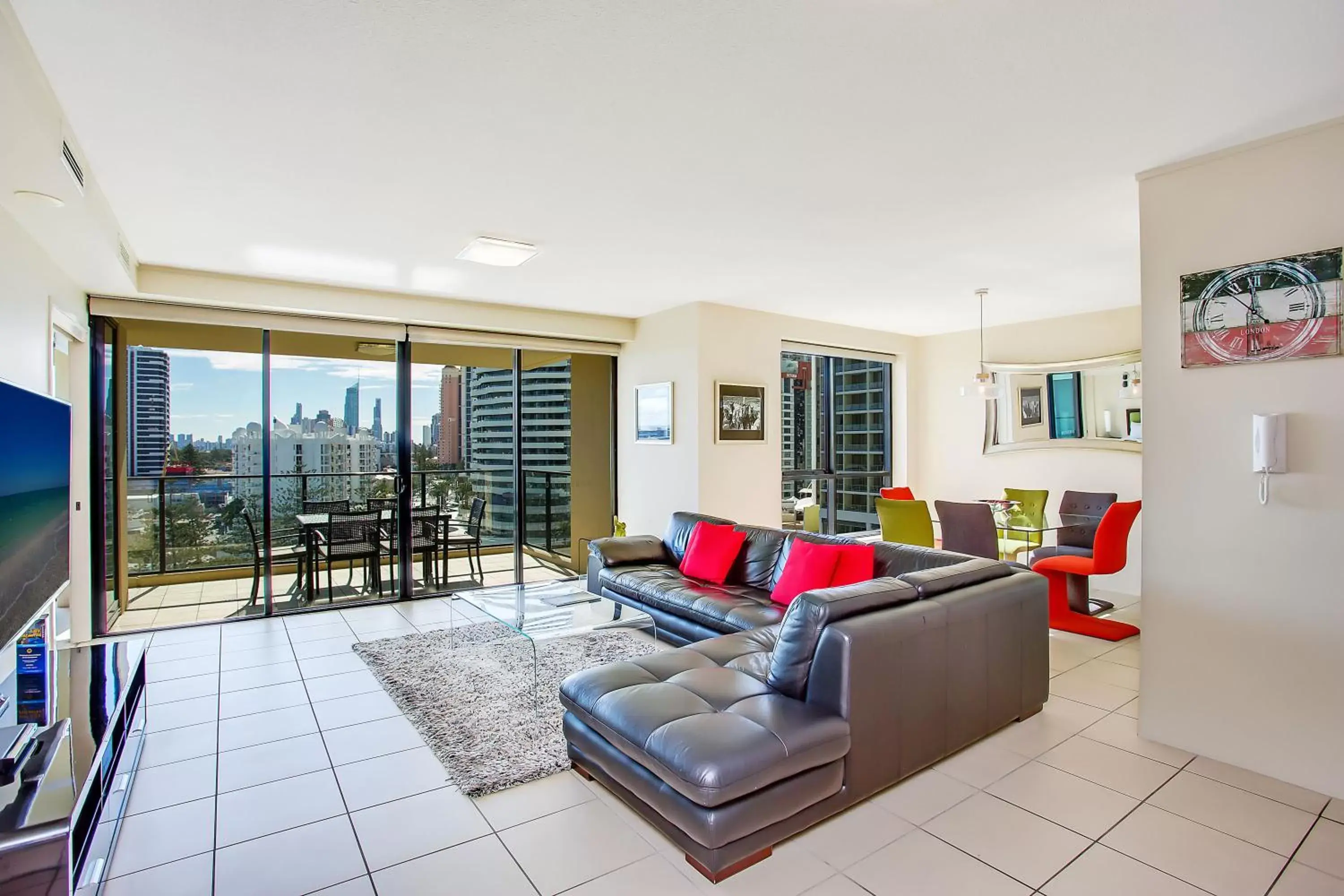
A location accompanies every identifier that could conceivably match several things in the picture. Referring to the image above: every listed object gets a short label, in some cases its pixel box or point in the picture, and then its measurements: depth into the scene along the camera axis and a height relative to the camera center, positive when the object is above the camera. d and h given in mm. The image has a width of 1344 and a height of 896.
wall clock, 2602 +569
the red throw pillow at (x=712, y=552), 4641 -683
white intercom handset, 2674 +32
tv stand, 1479 -858
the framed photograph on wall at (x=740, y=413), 5844 +370
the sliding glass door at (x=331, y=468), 5000 -89
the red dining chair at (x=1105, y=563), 4578 -774
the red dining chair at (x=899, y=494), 6215 -371
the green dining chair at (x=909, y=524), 5203 -545
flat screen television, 2041 -158
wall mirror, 5895 +433
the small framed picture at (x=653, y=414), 6059 +380
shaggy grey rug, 2830 -1263
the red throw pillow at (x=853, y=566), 3758 -629
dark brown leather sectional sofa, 2078 -893
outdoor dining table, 5453 -567
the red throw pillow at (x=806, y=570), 3828 -669
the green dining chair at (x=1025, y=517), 5273 -533
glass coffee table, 3662 -927
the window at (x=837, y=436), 7191 +197
